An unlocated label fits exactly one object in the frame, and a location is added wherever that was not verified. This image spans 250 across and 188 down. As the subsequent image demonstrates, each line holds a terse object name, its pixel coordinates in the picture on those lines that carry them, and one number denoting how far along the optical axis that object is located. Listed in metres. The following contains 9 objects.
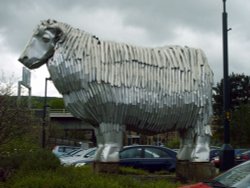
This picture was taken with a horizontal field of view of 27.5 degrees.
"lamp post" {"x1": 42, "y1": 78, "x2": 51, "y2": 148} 36.97
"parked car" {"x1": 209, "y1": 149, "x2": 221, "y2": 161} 25.50
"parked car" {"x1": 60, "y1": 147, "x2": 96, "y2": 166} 19.92
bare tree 15.20
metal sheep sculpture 10.85
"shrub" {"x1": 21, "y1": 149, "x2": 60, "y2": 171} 11.60
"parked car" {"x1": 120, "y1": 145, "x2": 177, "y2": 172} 16.41
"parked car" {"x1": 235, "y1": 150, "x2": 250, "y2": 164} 26.12
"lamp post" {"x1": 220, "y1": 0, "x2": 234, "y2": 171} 15.63
